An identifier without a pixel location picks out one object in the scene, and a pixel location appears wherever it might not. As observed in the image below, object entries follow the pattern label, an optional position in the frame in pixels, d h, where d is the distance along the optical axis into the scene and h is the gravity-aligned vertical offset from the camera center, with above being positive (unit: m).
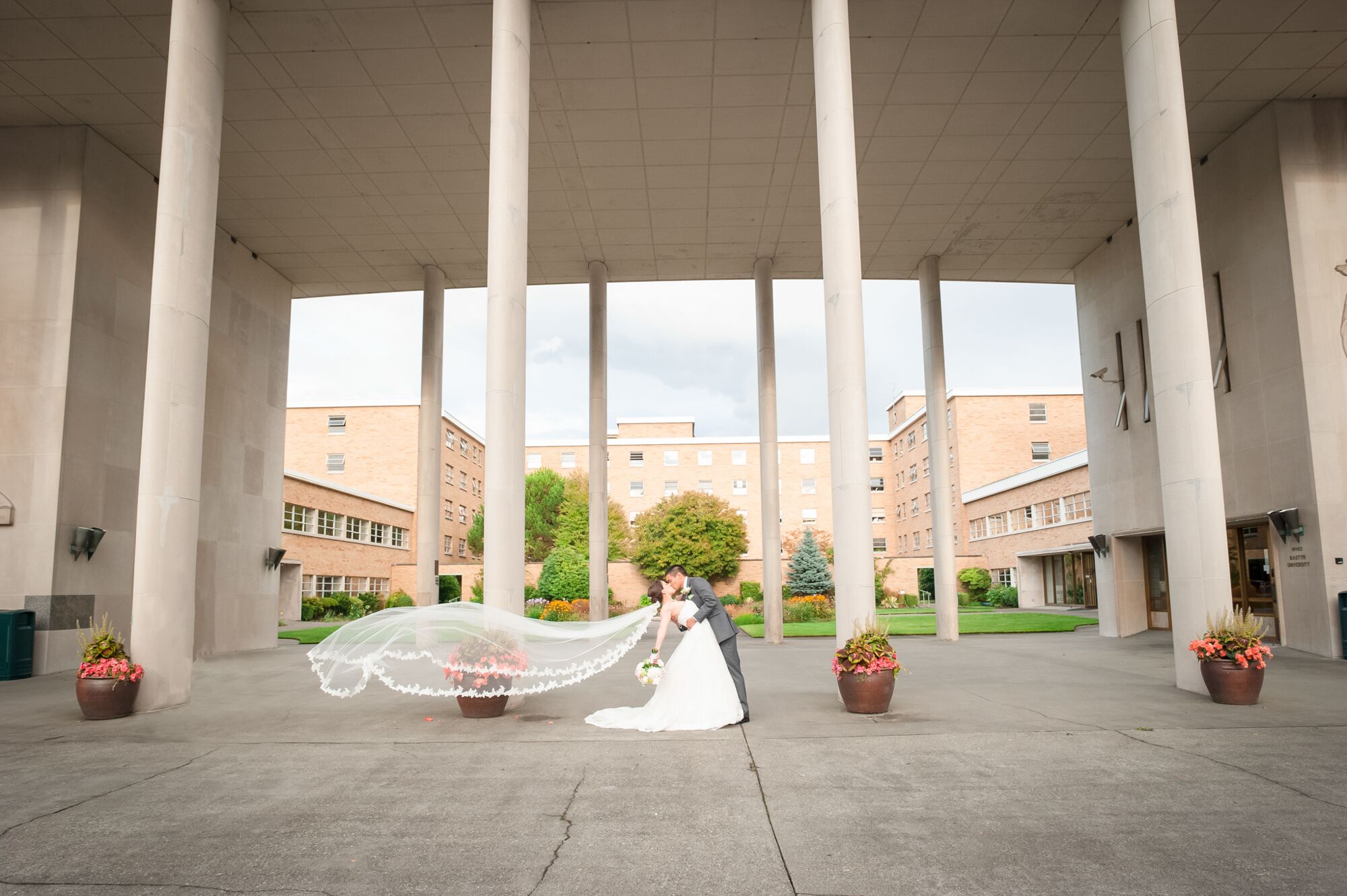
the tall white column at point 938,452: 22.95 +3.13
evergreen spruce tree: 50.25 -0.45
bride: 9.82 -1.46
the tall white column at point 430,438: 23.28 +3.81
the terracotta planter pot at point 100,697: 10.84 -1.54
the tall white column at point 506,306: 12.03 +3.78
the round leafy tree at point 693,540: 53.00 +1.73
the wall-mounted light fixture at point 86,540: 16.03 +0.66
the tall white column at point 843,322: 12.05 +3.49
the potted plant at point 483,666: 10.52 -1.17
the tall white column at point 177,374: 11.73 +2.81
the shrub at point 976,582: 51.69 -1.08
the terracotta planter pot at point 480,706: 10.73 -1.70
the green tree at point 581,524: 61.34 +3.46
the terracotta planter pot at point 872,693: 10.47 -1.56
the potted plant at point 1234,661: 10.65 -1.25
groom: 10.28 -0.57
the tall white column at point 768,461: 23.55 +3.01
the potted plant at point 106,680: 10.86 -1.33
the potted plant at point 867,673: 10.48 -1.31
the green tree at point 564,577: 42.47 -0.39
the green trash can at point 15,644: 15.02 -1.20
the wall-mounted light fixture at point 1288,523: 16.34 +0.70
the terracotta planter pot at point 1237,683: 10.66 -1.52
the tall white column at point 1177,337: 11.97 +3.20
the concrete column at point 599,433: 24.22 +3.95
